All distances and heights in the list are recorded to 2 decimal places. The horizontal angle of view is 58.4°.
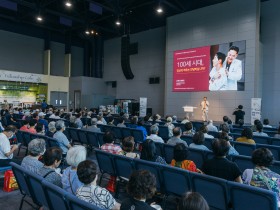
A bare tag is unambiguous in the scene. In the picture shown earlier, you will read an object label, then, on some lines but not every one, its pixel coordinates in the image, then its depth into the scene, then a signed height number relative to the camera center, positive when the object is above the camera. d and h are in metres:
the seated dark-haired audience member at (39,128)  5.31 -0.62
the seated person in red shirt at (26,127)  5.88 -0.67
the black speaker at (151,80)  16.51 +1.37
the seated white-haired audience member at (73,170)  2.33 -0.68
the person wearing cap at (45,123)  7.28 -0.71
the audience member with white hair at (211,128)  6.80 -0.71
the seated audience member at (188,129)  5.73 -0.64
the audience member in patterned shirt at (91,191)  1.93 -0.72
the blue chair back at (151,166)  2.87 -0.78
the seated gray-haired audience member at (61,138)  4.87 -0.77
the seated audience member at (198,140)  3.91 -0.60
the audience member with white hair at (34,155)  2.87 -0.66
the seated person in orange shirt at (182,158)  2.88 -0.66
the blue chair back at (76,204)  1.54 -0.67
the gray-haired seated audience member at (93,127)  6.21 -0.68
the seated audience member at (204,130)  5.20 -0.59
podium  12.98 -0.39
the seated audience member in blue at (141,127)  6.12 -0.69
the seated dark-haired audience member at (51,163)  2.39 -0.65
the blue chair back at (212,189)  2.30 -0.84
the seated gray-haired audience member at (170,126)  6.61 -0.68
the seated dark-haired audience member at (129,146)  3.48 -0.65
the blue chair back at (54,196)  1.83 -0.75
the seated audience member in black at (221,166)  2.62 -0.69
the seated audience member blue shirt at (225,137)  3.91 -0.56
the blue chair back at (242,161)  3.24 -0.78
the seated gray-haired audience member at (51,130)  5.57 -0.69
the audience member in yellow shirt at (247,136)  4.55 -0.62
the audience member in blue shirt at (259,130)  5.65 -0.62
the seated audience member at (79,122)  7.86 -0.71
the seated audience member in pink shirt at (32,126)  5.76 -0.64
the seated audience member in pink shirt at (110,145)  3.85 -0.71
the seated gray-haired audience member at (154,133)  4.91 -0.65
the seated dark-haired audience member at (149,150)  3.29 -0.65
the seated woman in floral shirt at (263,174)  2.37 -0.70
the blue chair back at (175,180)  2.59 -0.86
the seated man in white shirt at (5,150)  3.95 -0.85
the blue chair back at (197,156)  3.65 -0.81
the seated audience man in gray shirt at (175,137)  4.46 -0.65
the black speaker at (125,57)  16.93 +2.96
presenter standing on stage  12.45 -0.27
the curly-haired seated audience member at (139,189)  1.59 -0.58
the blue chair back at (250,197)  1.93 -0.78
